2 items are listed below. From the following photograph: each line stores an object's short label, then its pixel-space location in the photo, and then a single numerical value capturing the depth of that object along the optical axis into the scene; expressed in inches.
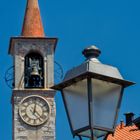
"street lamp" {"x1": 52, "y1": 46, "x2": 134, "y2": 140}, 439.5
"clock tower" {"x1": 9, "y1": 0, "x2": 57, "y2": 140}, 2422.9
